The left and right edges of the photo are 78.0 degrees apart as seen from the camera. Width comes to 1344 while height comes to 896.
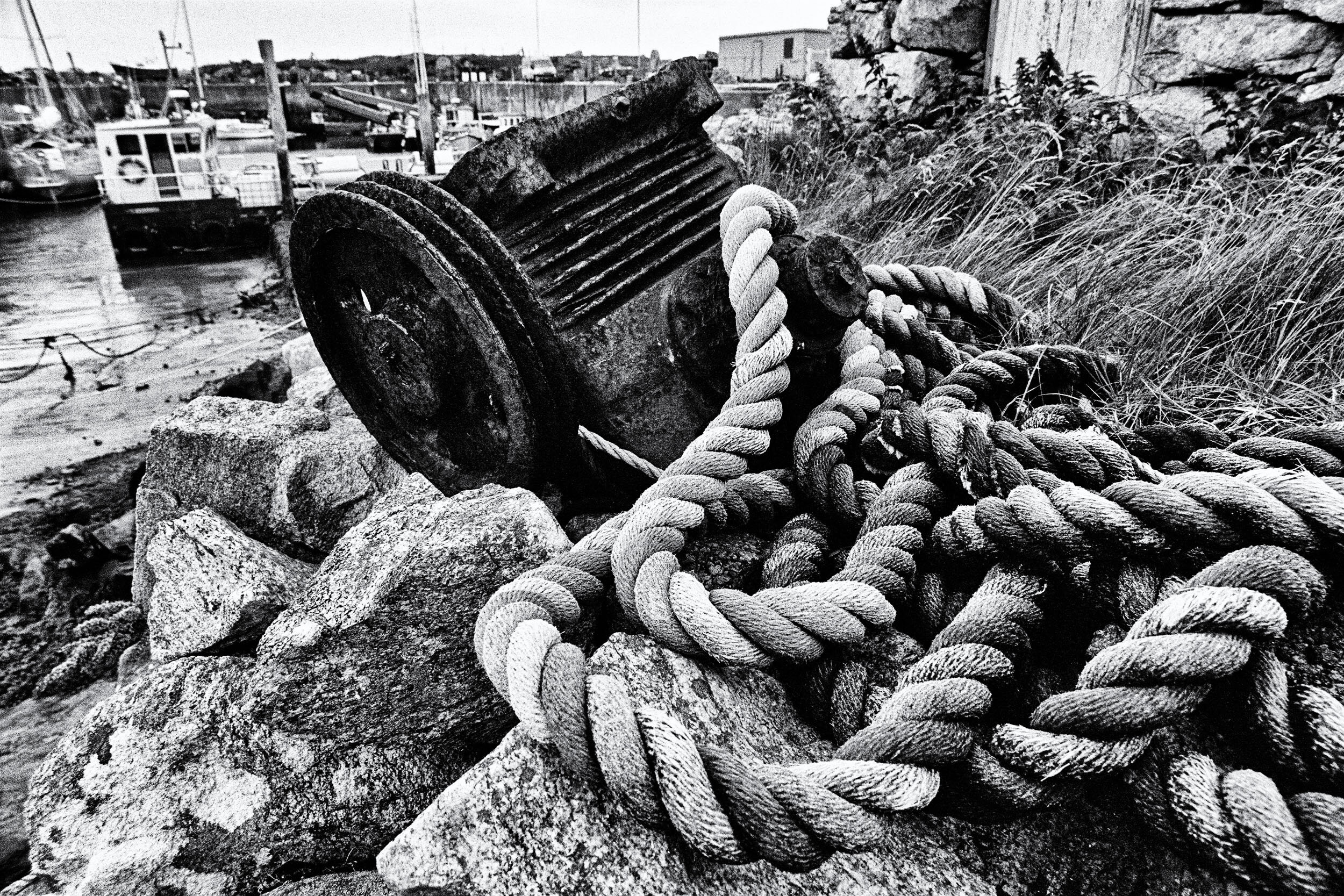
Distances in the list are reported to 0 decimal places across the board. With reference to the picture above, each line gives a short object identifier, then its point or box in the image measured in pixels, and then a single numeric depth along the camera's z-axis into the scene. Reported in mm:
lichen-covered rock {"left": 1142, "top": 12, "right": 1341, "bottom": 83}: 3215
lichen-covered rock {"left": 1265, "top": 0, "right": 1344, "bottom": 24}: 3102
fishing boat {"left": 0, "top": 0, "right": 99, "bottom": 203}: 27344
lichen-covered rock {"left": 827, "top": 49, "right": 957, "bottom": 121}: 5312
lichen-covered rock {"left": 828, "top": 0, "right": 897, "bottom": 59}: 6031
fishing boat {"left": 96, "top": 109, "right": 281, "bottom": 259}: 17828
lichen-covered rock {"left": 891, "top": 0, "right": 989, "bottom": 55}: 5367
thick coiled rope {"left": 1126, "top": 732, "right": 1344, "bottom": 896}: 927
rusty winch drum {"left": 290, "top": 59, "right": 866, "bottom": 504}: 1967
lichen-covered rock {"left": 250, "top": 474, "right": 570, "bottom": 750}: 1691
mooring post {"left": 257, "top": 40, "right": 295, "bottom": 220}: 17188
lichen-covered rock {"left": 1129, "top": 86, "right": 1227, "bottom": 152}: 3465
